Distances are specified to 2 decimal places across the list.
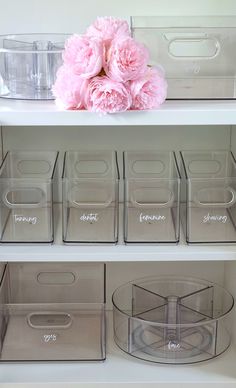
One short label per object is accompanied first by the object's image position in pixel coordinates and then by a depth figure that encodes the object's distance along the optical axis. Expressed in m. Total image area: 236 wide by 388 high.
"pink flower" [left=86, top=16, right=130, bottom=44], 1.26
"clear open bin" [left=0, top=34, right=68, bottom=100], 1.35
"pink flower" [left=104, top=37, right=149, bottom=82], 1.22
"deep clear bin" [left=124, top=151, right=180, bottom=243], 1.42
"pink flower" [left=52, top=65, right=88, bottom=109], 1.25
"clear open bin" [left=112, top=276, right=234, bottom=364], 1.54
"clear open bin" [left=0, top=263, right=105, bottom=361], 1.54
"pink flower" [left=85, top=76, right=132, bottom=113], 1.22
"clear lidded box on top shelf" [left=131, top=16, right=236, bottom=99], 1.37
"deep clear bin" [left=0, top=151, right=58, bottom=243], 1.40
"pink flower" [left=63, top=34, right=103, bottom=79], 1.23
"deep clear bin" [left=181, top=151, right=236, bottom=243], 1.42
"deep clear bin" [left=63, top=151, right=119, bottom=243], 1.42
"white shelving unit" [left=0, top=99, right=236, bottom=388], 1.28
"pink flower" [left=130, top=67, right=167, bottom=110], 1.25
